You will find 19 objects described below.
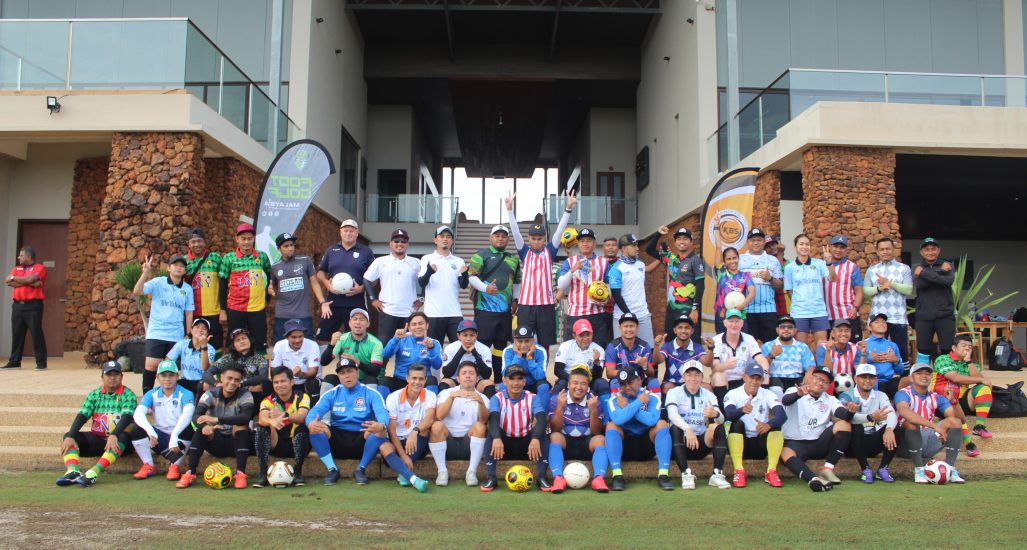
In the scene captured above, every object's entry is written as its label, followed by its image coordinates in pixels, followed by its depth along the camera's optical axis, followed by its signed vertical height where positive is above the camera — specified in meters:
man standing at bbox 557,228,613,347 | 7.02 +0.47
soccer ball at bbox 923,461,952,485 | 5.64 -1.13
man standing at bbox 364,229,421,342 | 6.95 +0.41
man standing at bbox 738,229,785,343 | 7.32 +0.49
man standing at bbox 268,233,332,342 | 7.12 +0.41
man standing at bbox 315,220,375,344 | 7.08 +0.59
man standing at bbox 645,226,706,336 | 7.31 +0.53
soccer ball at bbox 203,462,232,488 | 5.30 -1.14
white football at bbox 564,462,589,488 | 5.36 -1.12
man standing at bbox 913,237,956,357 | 7.29 +0.35
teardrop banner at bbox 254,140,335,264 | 9.40 +1.92
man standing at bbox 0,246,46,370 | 9.66 +0.29
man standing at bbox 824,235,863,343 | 7.57 +0.43
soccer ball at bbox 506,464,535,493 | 5.28 -1.14
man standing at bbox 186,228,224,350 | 7.23 +0.44
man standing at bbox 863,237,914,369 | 7.38 +0.44
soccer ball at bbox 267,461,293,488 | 5.38 -1.15
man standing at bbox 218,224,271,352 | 7.25 +0.38
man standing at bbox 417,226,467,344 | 6.95 +0.38
